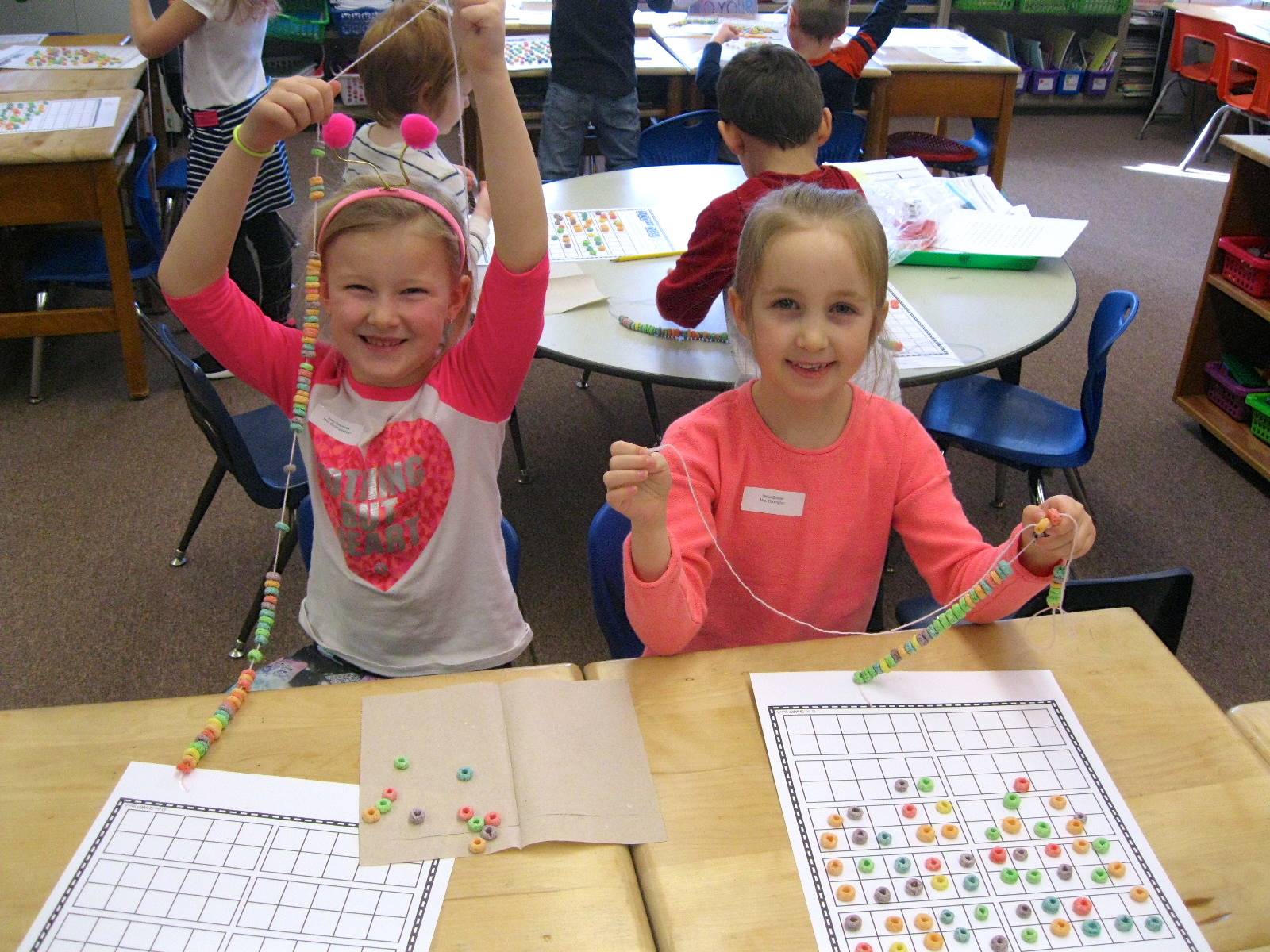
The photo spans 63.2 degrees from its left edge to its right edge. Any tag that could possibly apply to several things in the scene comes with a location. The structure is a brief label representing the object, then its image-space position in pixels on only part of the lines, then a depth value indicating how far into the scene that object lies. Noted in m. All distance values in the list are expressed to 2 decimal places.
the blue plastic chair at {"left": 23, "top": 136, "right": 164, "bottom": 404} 3.05
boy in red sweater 1.86
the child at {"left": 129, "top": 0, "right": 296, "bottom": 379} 2.82
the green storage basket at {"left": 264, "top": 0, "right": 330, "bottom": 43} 5.17
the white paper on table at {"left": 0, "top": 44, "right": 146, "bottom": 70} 3.59
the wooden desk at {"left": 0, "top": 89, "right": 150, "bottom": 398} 2.83
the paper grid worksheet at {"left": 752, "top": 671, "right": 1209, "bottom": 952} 0.81
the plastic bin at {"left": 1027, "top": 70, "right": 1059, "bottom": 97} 6.06
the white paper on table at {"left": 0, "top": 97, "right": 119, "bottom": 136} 3.00
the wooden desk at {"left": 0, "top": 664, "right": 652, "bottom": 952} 0.79
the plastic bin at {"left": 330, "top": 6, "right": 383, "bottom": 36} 5.27
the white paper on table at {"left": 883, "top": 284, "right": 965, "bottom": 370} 1.83
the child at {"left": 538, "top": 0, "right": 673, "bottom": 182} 3.38
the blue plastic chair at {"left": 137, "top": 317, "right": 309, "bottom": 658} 1.79
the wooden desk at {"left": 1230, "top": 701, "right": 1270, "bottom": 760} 1.00
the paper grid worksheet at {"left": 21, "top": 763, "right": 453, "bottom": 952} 0.78
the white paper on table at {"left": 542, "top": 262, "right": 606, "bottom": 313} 2.02
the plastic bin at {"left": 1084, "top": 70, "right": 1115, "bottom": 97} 6.05
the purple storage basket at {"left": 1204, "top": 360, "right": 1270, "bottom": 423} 2.98
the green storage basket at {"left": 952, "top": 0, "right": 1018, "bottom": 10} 5.81
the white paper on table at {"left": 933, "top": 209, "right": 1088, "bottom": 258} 2.17
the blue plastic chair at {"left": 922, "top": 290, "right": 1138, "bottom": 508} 2.10
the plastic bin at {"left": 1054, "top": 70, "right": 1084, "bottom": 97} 6.05
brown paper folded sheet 0.86
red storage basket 2.84
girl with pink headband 1.17
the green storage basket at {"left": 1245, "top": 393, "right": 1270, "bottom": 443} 2.88
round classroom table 1.83
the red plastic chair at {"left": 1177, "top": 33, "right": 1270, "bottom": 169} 4.52
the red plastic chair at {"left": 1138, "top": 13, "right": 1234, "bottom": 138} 4.90
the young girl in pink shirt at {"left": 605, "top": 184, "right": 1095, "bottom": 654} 1.21
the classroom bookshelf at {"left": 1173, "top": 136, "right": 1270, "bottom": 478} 2.87
